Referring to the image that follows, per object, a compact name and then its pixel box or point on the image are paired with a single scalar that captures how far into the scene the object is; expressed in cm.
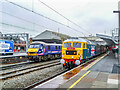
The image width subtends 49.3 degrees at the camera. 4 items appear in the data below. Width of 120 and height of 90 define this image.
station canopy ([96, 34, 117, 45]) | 2006
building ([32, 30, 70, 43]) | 4984
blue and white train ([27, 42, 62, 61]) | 1788
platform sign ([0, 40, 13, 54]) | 2388
